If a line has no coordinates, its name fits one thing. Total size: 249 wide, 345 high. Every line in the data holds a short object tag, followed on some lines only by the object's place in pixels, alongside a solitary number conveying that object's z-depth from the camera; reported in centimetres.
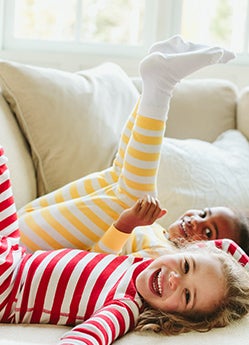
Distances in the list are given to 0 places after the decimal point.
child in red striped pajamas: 149
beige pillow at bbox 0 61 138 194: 231
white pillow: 224
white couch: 225
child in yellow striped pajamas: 187
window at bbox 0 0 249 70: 337
